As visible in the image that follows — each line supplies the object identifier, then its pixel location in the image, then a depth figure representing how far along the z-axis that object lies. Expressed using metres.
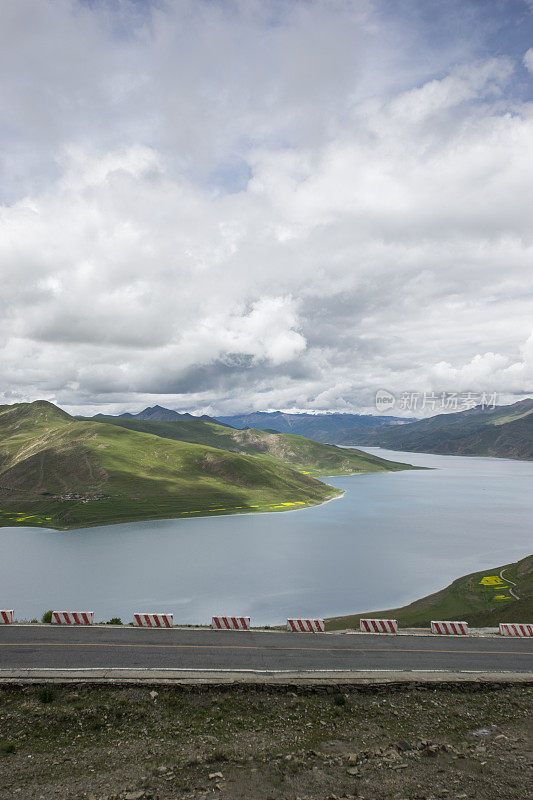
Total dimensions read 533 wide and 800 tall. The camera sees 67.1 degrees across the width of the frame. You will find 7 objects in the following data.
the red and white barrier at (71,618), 38.12
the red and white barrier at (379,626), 39.51
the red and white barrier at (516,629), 40.47
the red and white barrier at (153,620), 38.22
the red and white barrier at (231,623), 38.66
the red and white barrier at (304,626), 38.81
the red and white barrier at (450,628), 39.94
